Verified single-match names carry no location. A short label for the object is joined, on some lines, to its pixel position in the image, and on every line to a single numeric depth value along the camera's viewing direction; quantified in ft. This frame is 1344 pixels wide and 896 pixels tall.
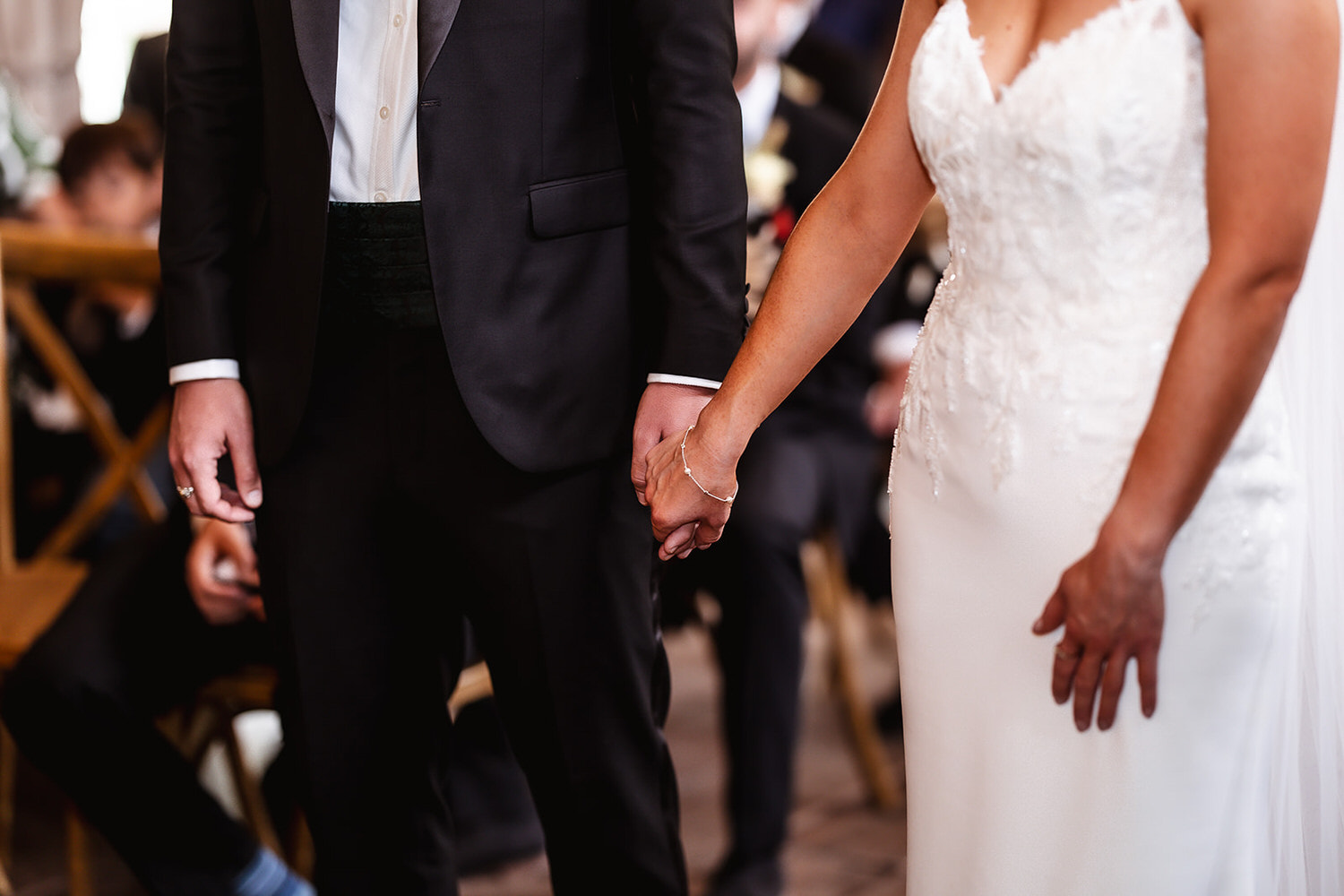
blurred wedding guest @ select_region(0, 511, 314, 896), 15.10
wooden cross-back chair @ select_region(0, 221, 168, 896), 16.97
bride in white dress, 11.49
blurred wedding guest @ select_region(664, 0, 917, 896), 17.44
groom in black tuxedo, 12.88
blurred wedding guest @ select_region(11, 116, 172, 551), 20.54
